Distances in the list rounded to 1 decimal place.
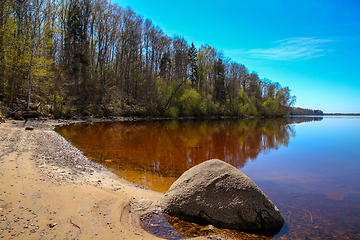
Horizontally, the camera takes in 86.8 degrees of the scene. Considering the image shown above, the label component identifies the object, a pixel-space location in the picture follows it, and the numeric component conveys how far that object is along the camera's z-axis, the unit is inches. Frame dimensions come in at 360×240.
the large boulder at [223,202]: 145.7
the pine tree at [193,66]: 1736.0
